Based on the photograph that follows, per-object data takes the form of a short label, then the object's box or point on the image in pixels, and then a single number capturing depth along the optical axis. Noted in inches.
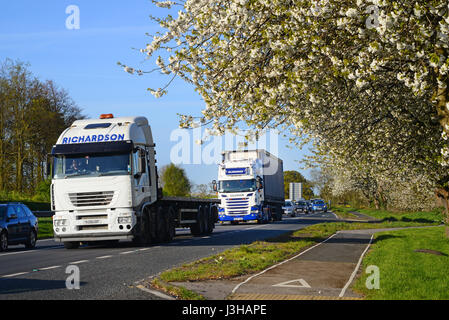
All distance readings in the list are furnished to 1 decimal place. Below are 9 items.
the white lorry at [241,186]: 1408.7
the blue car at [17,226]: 749.5
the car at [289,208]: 2471.7
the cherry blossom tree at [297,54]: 389.7
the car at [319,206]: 3166.8
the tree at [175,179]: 4064.0
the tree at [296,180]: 6190.9
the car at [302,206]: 3095.5
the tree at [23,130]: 1625.2
